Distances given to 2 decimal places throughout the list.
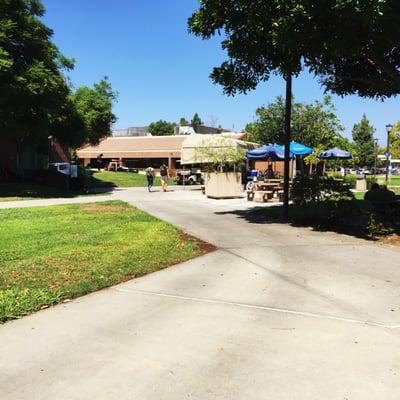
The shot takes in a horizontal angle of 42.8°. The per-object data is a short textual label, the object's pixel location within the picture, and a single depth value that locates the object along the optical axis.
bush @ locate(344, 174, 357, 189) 29.18
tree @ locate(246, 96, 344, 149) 47.84
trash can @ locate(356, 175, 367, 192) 27.77
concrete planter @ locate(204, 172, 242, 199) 21.30
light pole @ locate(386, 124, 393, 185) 33.22
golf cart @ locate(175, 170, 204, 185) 34.81
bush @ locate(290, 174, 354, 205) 12.01
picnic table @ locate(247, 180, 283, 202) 19.39
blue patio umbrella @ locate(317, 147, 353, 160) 28.47
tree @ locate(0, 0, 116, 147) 21.17
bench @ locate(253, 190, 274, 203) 19.33
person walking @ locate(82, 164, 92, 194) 25.89
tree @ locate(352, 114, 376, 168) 87.38
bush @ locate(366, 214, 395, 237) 10.47
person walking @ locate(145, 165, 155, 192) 27.70
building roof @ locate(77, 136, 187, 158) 60.03
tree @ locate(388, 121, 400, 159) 46.68
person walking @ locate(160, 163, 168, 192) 27.42
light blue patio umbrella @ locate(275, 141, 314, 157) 22.88
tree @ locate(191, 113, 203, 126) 124.75
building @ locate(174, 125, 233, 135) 70.75
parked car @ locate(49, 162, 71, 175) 34.97
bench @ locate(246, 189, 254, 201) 20.08
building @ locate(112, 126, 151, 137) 83.81
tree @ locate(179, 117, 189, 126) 117.73
